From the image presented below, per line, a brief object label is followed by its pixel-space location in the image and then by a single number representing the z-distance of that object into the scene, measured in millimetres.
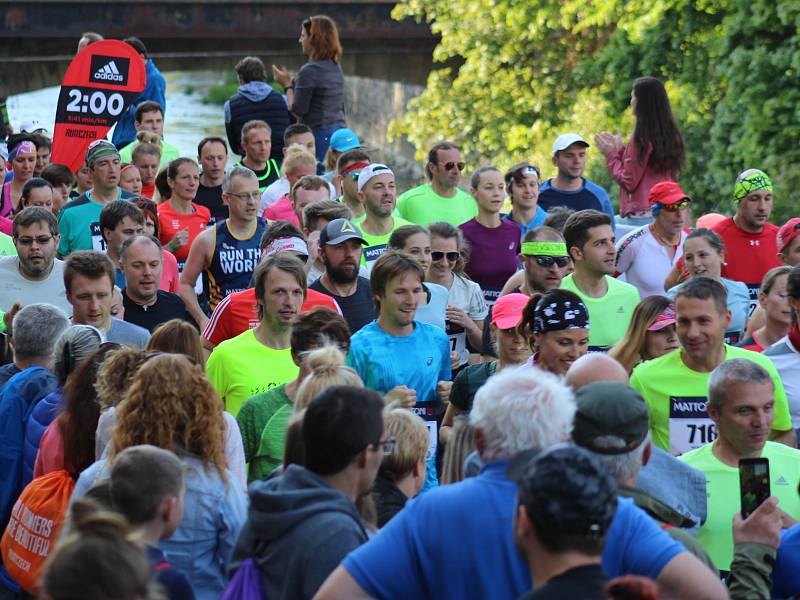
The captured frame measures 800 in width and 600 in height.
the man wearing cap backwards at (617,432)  7320
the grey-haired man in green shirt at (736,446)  9836
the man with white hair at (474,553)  6641
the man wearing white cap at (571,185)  21078
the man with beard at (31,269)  16219
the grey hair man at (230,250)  17844
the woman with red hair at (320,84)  27141
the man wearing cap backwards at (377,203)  18469
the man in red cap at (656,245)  18031
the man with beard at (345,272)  15180
